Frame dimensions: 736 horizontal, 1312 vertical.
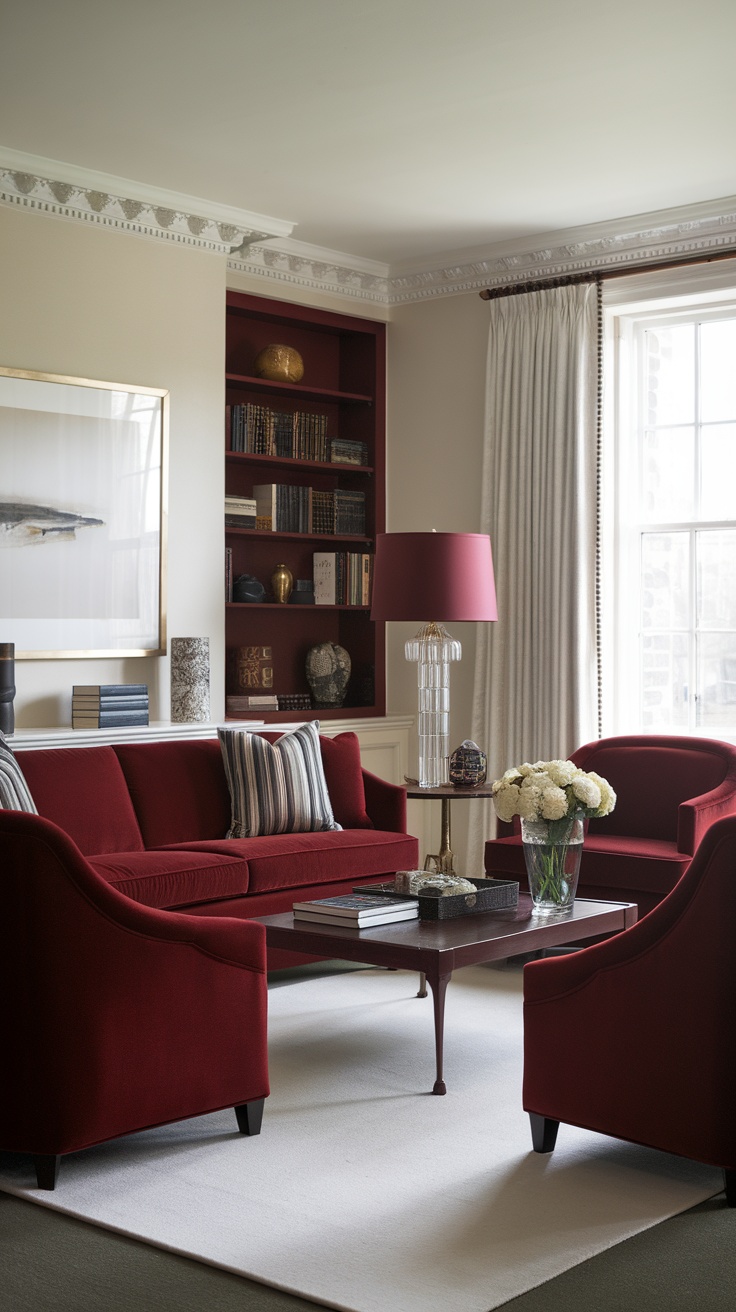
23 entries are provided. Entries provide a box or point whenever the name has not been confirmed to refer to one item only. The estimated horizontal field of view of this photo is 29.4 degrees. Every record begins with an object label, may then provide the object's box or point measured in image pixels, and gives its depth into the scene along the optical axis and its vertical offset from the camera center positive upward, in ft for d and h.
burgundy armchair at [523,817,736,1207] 9.73 -2.82
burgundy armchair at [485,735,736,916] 16.42 -2.19
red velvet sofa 15.05 -2.37
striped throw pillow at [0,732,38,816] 13.15 -1.43
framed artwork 17.95 +1.63
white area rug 8.87 -4.01
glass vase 13.39 -2.15
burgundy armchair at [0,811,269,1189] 9.96 -2.66
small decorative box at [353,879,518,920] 13.47 -2.55
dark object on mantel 16.87 -0.62
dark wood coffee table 12.10 -2.71
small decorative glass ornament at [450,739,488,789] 18.37 -1.66
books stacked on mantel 18.04 -0.87
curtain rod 19.71 +5.38
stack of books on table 13.01 -2.56
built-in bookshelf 22.06 +2.78
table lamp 18.03 +0.79
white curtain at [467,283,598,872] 20.66 +1.67
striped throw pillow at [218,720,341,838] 17.03 -1.80
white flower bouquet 13.16 -1.62
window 20.02 +1.71
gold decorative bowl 22.03 +4.34
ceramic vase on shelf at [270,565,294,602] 22.21 +0.90
